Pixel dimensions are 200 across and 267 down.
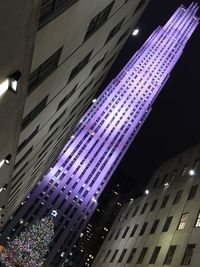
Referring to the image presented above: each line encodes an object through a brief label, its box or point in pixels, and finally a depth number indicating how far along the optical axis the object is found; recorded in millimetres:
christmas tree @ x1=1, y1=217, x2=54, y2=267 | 57906
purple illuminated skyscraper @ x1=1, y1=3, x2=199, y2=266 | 147875
